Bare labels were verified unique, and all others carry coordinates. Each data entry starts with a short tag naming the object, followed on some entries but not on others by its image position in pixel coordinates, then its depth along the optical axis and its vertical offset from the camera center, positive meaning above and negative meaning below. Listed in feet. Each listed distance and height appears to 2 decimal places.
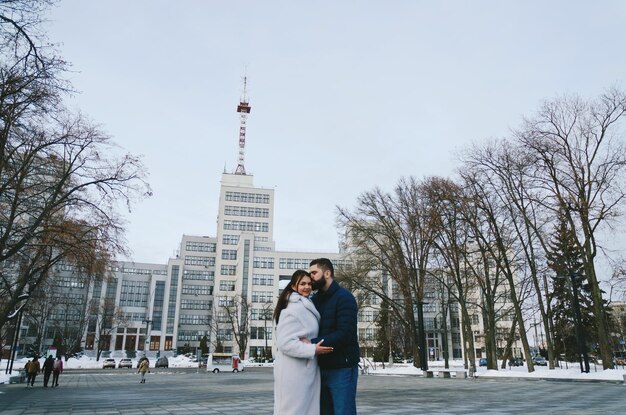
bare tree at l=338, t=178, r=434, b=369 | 102.73 +22.90
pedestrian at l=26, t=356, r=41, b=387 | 74.18 -5.77
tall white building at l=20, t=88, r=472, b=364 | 293.64 +33.40
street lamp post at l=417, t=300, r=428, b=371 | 85.25 -0.90
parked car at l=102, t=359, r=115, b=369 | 175.22 -11.14
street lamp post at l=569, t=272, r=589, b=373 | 75.06 +1.23
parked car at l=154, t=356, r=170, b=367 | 181.27 -10.75
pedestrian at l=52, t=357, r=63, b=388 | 73.87 -5.86
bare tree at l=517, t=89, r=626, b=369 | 76.38 +27.67
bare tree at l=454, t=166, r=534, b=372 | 89.76 +21.88
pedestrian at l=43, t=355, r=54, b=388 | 71.15 -5.19
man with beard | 13.71 -0.56
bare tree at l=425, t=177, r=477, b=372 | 90.27 +22.86
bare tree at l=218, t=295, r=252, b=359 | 225.15 +11.15
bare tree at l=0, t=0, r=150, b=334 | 51.34 +18.79
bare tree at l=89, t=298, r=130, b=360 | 231.73 +9.90
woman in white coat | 12.47 -0.58
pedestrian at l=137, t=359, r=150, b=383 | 83.46 -5.66
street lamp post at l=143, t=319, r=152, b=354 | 279.90 -3.05
